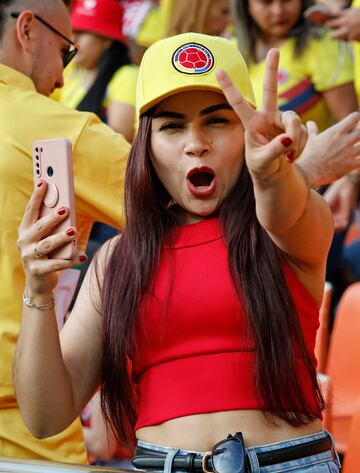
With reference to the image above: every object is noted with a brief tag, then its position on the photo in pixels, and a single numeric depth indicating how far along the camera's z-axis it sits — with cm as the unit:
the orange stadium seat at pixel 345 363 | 815
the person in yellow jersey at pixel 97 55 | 1129
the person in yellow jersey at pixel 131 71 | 1102
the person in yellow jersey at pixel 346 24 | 883
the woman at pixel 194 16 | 1038
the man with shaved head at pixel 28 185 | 535
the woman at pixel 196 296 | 426
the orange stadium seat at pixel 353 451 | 597
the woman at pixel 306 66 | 933
